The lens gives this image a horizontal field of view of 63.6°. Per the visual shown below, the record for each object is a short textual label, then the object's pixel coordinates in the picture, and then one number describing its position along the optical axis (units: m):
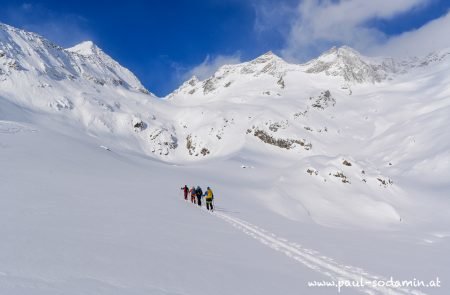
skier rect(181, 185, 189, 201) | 31.98
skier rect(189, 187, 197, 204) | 30.98
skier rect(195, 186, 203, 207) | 29.94
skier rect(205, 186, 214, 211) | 27.84
